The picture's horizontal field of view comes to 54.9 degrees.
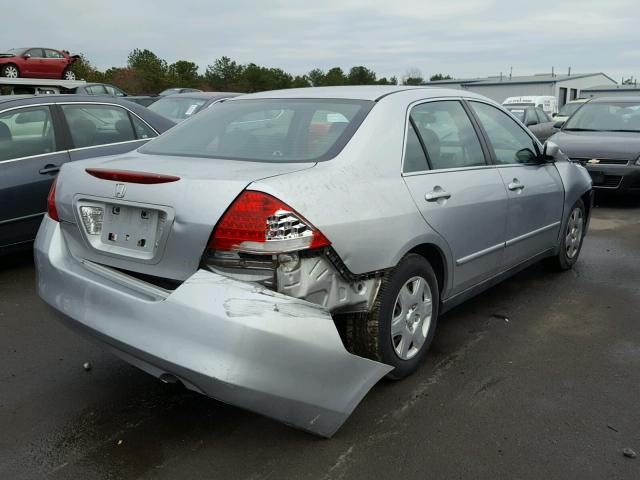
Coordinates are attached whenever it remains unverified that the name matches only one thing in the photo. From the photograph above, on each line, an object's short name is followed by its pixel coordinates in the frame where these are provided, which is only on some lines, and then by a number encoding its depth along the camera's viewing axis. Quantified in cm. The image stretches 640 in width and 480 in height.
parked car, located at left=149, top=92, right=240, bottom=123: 1030
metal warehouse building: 4916
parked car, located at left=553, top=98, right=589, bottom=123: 1792
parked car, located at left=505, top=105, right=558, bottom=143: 1409
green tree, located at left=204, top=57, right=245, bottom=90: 7561
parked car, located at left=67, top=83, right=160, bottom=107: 1989
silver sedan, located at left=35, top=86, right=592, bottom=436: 244
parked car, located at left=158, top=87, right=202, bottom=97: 2129
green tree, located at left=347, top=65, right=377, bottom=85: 8969
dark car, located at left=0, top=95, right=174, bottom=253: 527
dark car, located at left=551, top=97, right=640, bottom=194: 838
